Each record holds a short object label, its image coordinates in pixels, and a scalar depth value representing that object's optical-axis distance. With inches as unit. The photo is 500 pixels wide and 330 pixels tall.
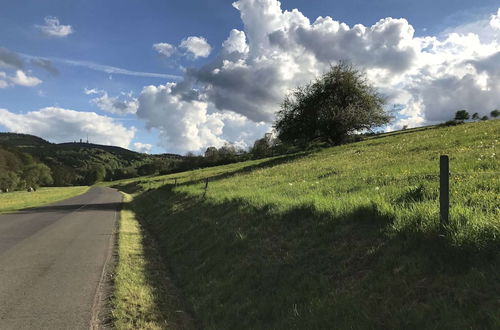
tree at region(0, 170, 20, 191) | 4023.6
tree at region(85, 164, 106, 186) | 7273.6
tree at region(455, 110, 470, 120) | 3194.9
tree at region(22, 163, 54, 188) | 4803.2
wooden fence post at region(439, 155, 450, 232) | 221.2
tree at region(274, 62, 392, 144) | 1552.7
